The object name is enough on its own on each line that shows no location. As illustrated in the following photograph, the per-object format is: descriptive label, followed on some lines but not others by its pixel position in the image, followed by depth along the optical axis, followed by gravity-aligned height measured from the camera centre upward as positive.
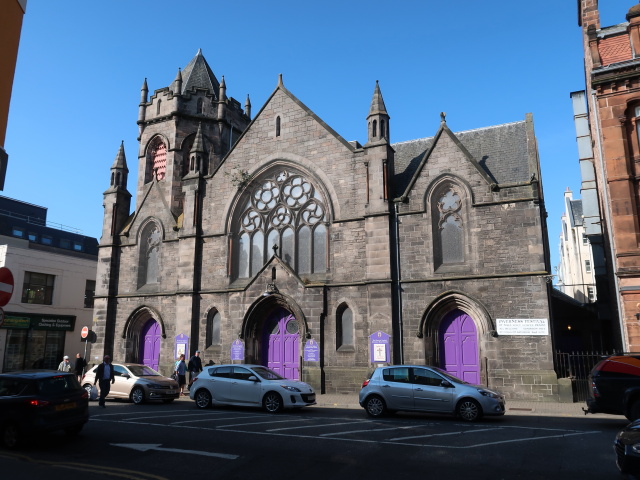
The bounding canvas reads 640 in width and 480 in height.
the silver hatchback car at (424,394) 13.34 -1.22
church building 19.52 +4.02
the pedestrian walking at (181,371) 21.11 -0.90
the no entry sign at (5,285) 9.41 +1.17
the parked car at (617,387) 11.97 -0.93
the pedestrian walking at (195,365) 21.69 -0.67
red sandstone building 17.41 +7.21
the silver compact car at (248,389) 15.34 -1.22
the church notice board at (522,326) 18.36 +0.75
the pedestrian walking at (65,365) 23.20 -0.69
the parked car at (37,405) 10.00 -1.09
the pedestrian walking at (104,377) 16.70 -0.89
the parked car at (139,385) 18.12 -1.27
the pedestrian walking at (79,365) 23.11 -0.71
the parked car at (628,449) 6.26 -1.26
